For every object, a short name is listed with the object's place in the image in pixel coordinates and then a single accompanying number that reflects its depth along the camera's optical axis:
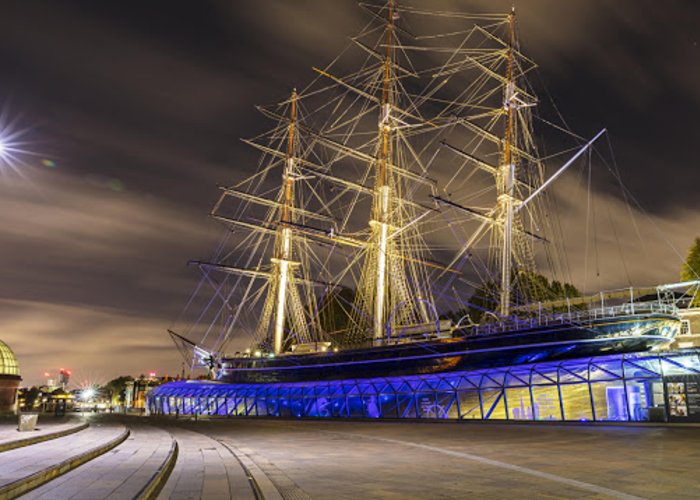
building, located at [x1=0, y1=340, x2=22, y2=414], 71.94
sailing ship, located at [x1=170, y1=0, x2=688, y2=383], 36.53
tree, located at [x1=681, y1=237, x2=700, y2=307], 62.56
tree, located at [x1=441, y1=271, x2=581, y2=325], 73.25
